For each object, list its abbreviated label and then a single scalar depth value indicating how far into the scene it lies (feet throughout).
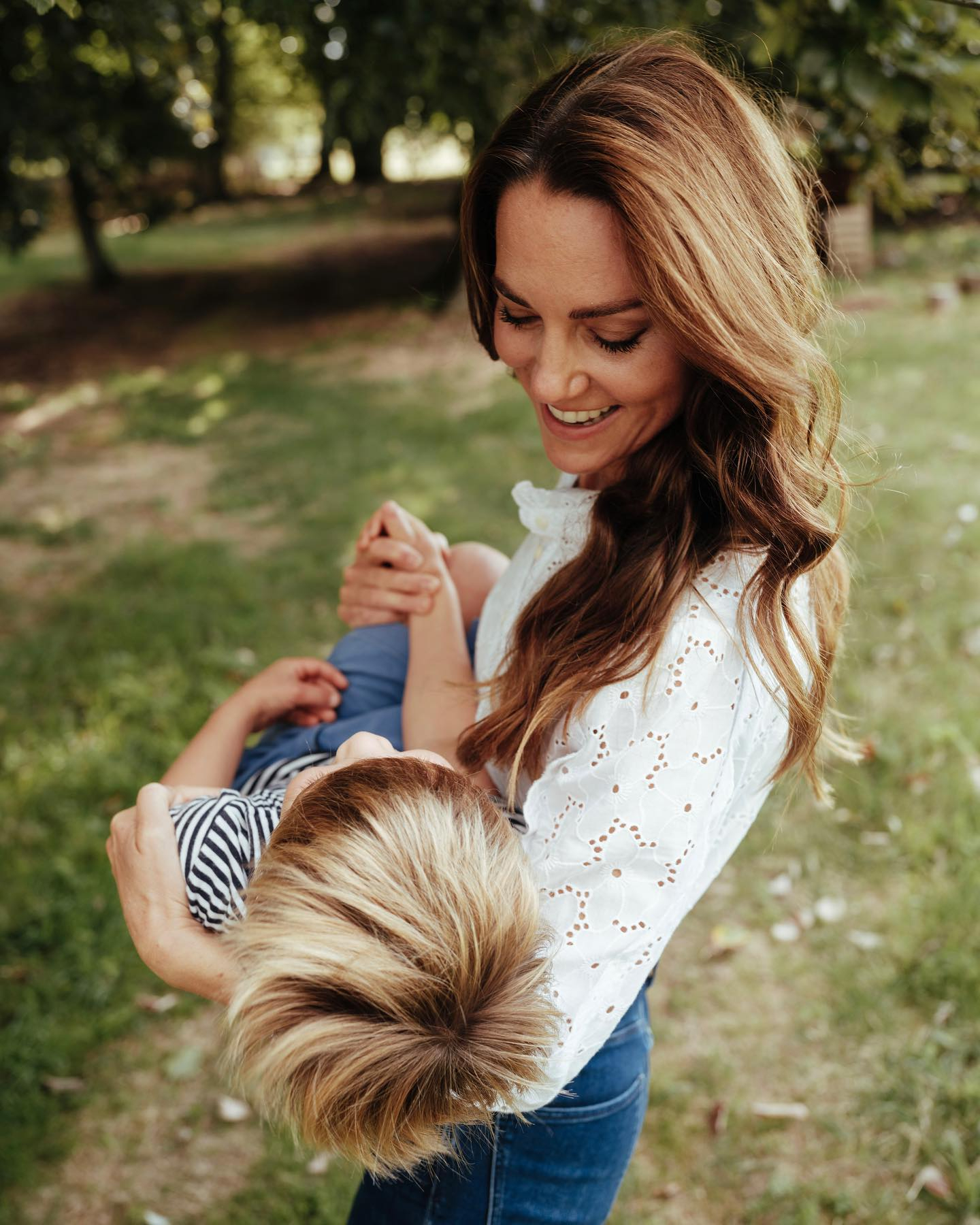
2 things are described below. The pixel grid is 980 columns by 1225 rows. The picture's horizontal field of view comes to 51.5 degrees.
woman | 4.44
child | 3.84
